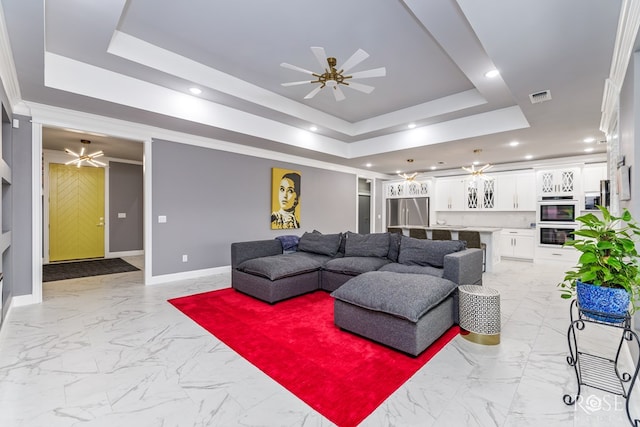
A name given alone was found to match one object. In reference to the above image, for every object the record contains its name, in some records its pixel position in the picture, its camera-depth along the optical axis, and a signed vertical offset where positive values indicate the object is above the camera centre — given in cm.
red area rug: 192 -117
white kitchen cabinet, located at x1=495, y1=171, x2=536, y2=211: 726 +54
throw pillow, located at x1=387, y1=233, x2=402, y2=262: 424 -49
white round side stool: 264 -93
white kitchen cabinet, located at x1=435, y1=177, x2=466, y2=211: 840 +54
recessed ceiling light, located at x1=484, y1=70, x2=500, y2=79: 340 +162
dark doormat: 546 -113
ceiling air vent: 343 +138
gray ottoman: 244 -84
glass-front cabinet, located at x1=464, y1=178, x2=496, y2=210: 786 +52
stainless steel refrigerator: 886 +3
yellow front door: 709 +4
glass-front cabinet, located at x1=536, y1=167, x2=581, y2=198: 662 +70
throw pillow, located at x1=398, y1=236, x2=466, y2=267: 364 -48
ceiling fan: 272 +146
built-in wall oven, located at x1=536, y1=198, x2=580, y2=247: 660 -17
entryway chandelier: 636 +127
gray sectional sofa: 252 -72
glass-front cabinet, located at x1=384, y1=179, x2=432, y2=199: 891 +76
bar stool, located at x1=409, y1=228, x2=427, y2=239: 624 -42
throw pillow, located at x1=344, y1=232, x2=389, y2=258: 431 -48
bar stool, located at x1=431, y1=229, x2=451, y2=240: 603 -44
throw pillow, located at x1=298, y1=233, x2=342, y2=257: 477 -50
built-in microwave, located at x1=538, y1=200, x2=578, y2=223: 660 +4
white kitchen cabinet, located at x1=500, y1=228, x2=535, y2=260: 707 -75
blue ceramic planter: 175 -53
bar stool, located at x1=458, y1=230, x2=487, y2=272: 559 -49
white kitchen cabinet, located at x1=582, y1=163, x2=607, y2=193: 639 +80
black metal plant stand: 176 -116
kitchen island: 586 -55
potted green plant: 175 -37
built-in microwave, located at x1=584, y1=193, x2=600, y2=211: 639 +27
